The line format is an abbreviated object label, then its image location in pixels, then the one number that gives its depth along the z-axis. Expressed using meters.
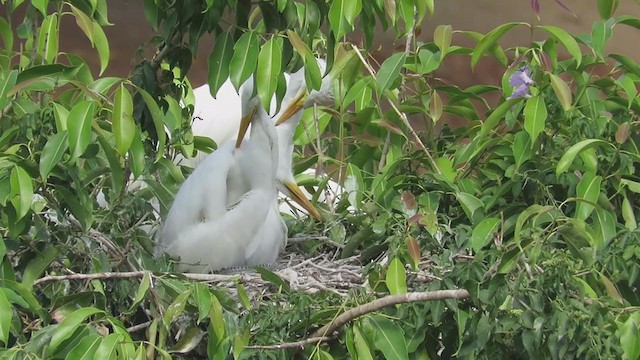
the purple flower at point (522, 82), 10.16
